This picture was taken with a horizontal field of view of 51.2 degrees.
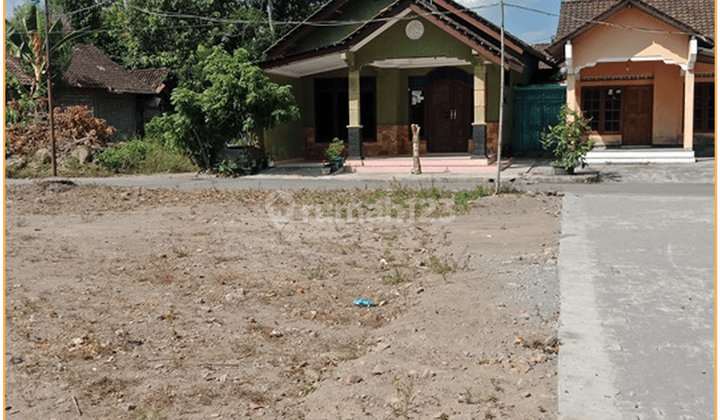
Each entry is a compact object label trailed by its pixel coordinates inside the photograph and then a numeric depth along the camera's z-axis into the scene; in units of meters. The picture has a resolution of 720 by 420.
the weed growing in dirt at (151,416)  4.59
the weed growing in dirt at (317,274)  8.36
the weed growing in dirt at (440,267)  8.25
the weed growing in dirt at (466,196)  13.59
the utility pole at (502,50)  15.90
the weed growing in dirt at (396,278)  8.15
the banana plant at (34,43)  27.08
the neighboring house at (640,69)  21.53
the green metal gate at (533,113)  23.89
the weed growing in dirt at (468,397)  4.64
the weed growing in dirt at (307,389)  4.99
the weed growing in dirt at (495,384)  4.83
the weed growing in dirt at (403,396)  4.55
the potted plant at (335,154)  21.33
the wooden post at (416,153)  19.83
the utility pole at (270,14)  33.64
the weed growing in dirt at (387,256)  9.27
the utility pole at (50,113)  21.98
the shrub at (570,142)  17.91
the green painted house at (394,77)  21.44
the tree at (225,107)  20.19
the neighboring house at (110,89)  29.99
